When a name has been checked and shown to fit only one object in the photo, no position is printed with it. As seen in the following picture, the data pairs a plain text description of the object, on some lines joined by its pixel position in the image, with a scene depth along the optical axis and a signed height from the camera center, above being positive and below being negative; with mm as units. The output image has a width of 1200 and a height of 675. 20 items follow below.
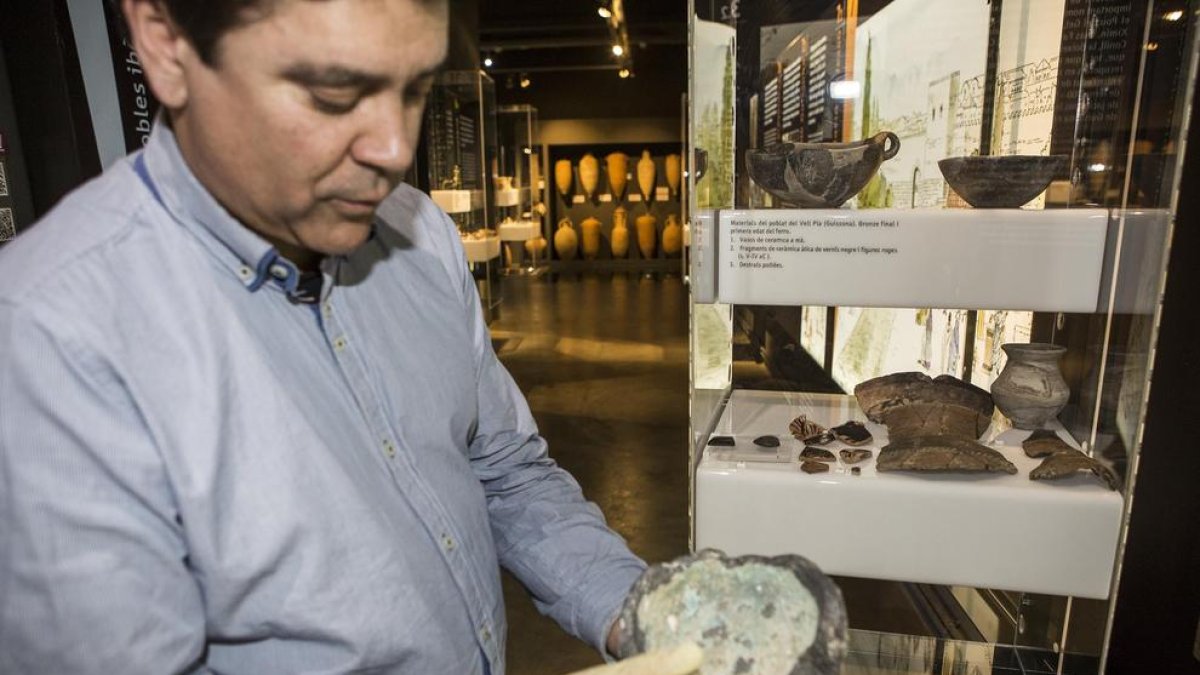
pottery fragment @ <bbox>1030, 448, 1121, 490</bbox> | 1294 -492
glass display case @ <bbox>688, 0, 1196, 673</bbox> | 1283 -133
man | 611 -181
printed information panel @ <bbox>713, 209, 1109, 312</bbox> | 1267 -124
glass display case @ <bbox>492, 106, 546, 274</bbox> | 7742 +75
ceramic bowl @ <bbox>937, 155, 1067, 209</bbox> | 1310 +13
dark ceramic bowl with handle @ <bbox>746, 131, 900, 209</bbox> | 1358 +37
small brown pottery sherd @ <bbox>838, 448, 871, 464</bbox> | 1407 -506
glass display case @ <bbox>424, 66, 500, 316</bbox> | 5602 +291
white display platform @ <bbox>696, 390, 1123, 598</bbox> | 1298 -599
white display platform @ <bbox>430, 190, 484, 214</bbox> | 5523 -44
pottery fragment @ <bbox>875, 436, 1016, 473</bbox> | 1316 -481
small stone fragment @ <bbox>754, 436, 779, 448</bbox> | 1493 -505
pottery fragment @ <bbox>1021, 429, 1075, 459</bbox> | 1397 -489
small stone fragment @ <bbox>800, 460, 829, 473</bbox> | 1377 -513
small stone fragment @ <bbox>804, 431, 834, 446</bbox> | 1502 -505
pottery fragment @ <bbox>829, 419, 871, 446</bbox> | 1486 -493
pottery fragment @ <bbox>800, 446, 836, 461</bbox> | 1414 -506
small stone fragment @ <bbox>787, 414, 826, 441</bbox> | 1531 -494
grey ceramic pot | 1461 -392
